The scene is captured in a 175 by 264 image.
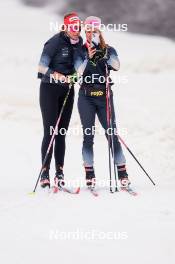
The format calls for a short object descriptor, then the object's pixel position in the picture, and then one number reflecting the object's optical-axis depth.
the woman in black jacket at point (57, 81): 12.85
